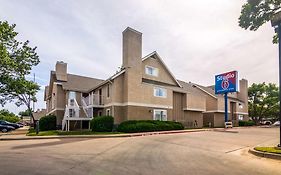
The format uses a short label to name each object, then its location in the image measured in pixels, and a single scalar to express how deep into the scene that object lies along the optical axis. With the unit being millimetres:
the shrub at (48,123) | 21306
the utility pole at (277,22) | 7245
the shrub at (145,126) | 15825
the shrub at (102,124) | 16185
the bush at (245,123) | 30393
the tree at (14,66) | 18045
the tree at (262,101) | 35651
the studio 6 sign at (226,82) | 21927
